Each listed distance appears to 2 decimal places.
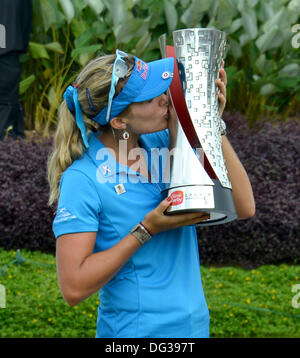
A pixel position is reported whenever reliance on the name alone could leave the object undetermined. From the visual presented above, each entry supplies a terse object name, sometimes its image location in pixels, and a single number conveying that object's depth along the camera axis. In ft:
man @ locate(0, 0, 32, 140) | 39.73
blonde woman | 11.45
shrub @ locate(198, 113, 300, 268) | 32.09
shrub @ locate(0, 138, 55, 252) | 32.76
